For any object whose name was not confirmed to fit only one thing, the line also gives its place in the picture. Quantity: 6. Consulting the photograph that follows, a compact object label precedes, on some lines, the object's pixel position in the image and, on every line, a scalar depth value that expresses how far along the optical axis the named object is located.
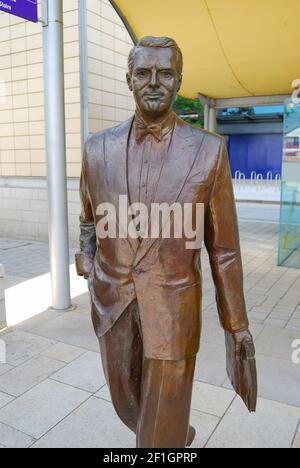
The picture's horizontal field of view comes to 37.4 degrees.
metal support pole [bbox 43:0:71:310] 4.85
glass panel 7.14
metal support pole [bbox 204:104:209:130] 9.20
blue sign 4.55
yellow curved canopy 5.57
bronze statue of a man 1.74
